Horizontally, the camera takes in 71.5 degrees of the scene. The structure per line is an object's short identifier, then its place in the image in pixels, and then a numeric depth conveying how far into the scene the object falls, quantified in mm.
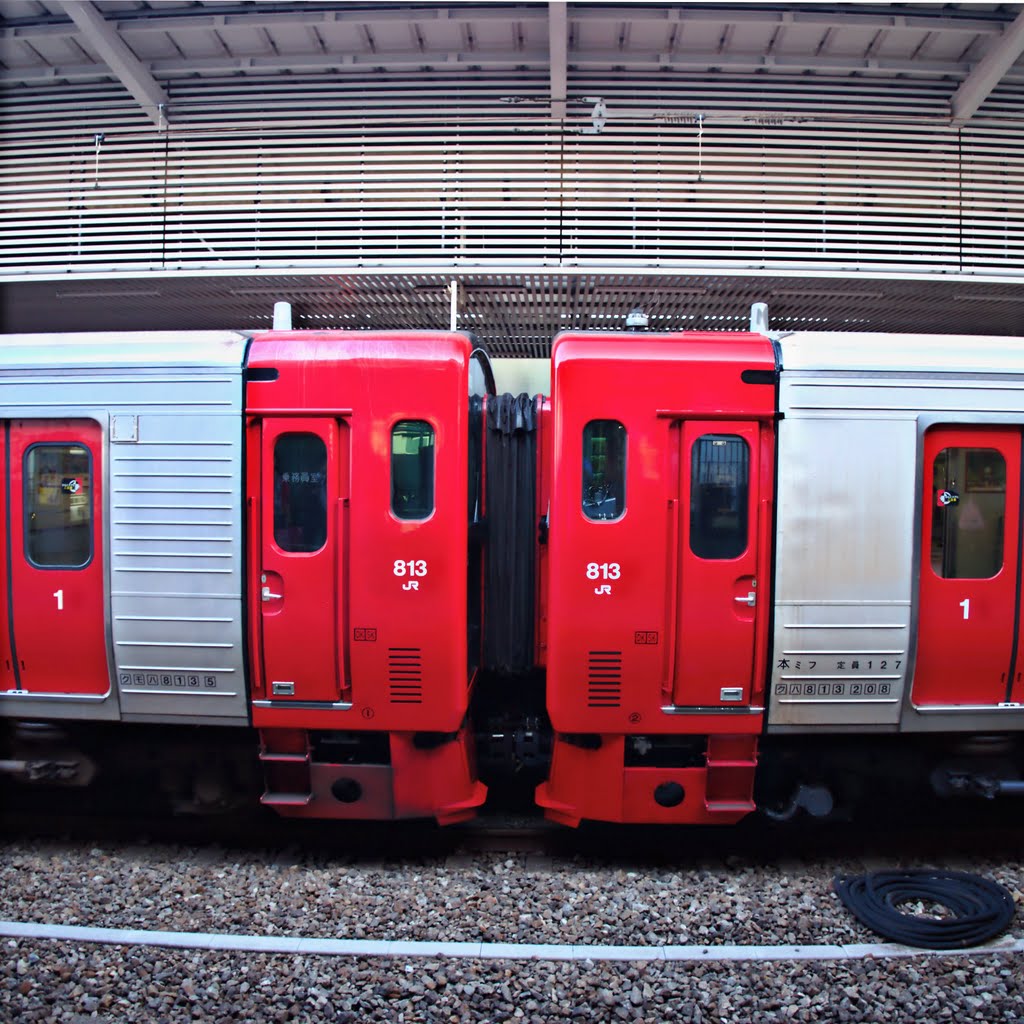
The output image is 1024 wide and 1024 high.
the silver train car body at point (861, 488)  4316
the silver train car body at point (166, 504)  4449
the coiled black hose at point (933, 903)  3734
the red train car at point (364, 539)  4336
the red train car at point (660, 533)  4316
